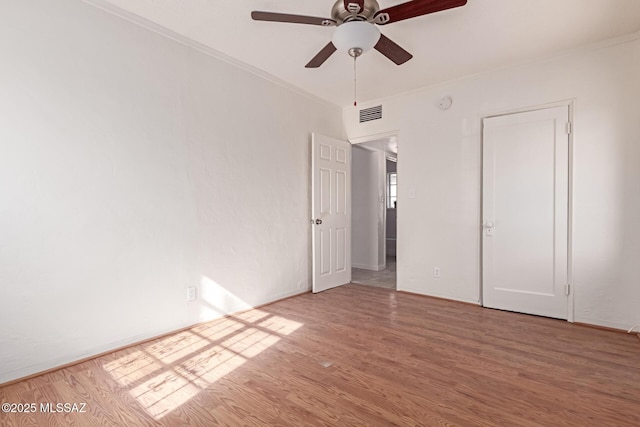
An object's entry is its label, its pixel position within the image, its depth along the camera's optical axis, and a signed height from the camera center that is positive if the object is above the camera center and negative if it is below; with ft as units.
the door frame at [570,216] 9.79 -0.29
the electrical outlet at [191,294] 9.27 -2.62
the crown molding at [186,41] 7.63 +5.03
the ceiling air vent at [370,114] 14.12 +4.47
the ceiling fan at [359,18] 5.97 +3.93
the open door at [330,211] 13.34 -0.15
